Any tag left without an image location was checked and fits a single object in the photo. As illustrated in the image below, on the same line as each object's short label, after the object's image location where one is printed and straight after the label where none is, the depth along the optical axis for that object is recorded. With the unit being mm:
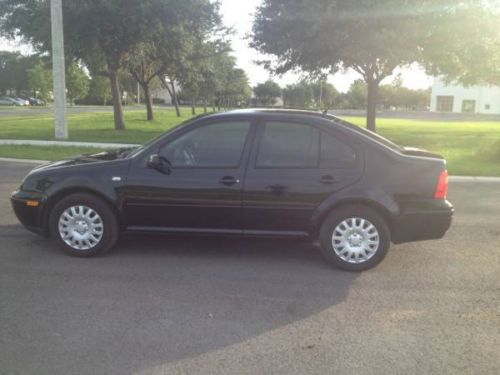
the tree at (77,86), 70450
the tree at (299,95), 66375
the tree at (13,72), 92875
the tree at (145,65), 23953
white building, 98356
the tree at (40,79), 69750
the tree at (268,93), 82312
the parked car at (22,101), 74956
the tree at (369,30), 16688
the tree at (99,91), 70688
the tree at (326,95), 71700
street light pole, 17266
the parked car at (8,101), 74294
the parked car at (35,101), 77675
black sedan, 4883
